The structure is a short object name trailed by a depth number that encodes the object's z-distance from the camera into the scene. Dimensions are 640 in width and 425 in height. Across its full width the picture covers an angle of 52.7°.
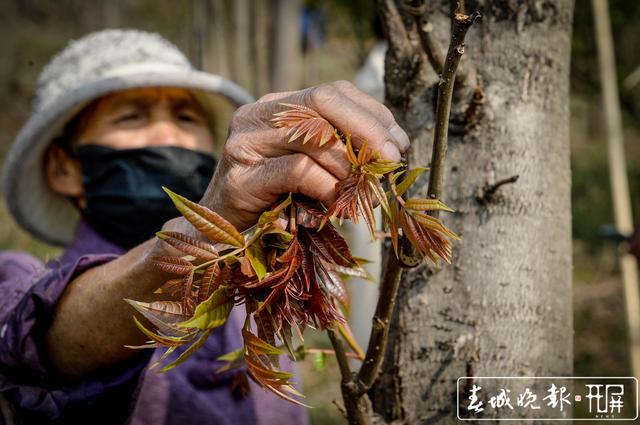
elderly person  0.85
